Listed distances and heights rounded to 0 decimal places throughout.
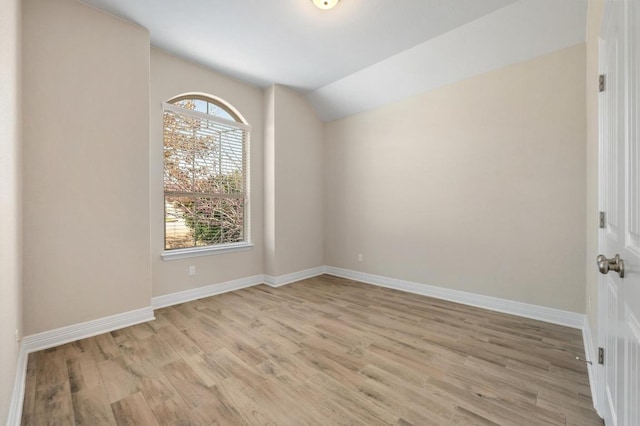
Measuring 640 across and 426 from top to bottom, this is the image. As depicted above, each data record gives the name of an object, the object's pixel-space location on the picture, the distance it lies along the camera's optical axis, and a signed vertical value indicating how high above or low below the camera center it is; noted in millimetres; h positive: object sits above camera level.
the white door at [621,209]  854 +4
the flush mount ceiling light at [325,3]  2438 +1834
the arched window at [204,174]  3412 +505
